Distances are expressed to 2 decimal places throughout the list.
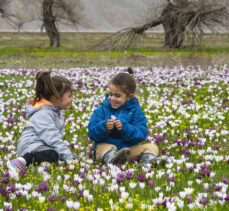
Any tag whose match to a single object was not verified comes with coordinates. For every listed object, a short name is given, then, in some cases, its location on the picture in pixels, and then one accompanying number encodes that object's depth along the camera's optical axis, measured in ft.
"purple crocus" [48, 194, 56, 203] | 28.94
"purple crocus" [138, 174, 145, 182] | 33.52
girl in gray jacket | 39.12
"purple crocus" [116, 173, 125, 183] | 32.93
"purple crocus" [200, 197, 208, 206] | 28.20
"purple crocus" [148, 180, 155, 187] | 32.18
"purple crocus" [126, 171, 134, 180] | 33.81
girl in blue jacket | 39.72
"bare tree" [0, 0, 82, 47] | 303.37
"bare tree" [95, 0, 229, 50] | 209.09
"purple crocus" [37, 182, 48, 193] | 30.73
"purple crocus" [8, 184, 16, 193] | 30.65
